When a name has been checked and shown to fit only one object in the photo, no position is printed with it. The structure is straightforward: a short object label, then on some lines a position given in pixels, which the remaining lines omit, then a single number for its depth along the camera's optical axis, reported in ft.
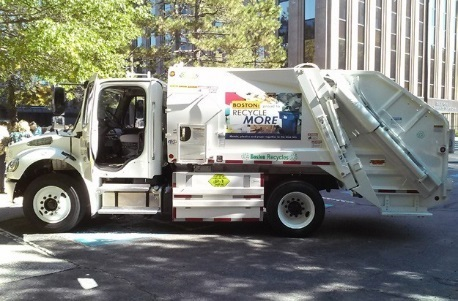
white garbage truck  23.66
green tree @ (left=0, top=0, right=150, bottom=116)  32.68
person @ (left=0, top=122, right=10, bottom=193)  35.76
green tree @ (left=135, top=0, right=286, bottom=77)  60.54
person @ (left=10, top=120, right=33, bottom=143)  38.11
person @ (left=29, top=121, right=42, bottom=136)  48.85
